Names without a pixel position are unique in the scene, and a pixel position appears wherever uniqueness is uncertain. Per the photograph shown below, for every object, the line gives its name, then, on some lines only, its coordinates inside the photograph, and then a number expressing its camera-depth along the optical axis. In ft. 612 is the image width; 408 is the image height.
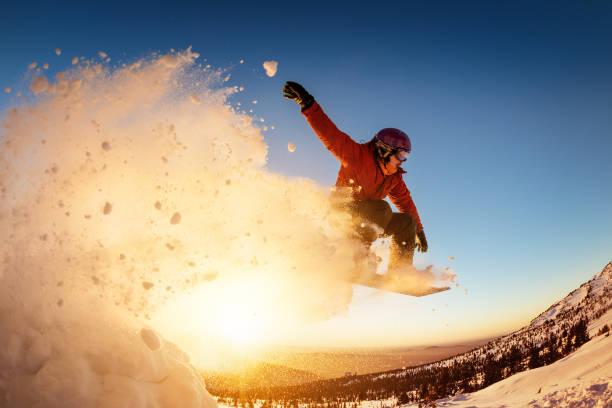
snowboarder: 16.57
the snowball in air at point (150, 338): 13.76
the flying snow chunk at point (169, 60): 17.43
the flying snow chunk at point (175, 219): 17.19
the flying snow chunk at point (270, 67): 14.52
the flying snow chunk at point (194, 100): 17.97
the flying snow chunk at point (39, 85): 15.86
